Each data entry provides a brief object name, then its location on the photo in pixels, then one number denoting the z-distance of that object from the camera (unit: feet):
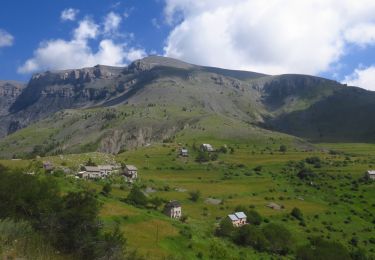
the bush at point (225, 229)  260.62
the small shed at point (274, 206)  375.86
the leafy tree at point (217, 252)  186.21
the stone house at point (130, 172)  439.22
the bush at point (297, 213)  351.13
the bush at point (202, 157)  592.19
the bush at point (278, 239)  258.37
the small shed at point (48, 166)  382.38
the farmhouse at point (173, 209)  293.90
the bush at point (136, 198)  288.73
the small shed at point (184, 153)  613.35
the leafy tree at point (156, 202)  314.20
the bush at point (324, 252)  235.61
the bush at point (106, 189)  292.12
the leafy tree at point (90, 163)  464.24
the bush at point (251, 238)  251.39
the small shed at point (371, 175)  479.82
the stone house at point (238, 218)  300.20
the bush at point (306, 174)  498.32
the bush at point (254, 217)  318.77
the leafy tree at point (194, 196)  378.38
